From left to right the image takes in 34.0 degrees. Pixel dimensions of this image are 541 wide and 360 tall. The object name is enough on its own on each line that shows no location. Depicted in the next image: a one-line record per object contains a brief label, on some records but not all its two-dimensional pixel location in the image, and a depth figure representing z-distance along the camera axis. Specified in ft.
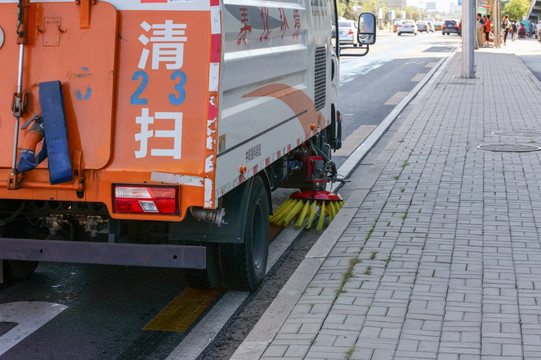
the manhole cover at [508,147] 41.00
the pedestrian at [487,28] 166.61
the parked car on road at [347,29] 163.22
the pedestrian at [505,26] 207.62
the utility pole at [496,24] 166.97
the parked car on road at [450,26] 284.61
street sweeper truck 16.78
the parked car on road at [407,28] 308.40
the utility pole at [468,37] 85.51
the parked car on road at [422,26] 364.99
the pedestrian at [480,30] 160.65
